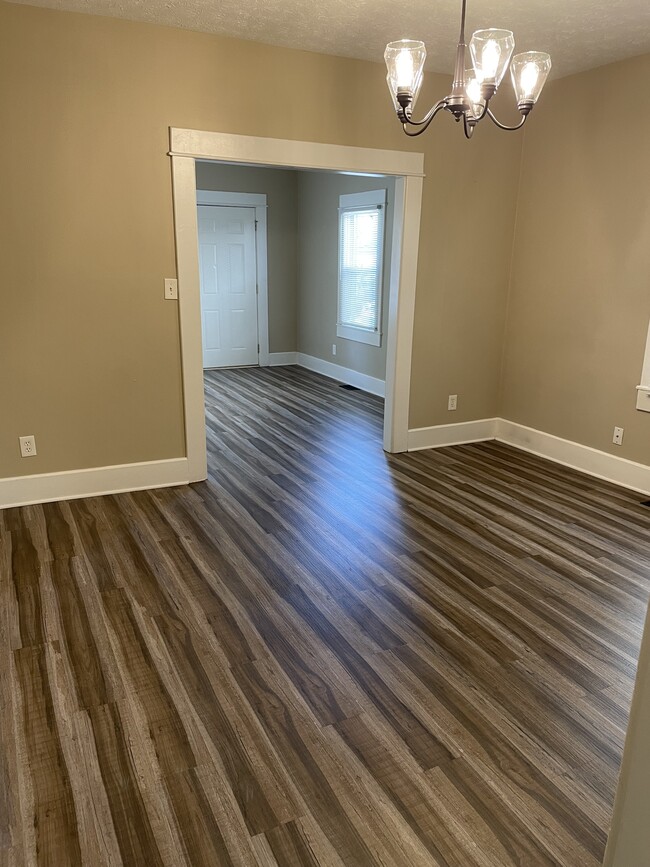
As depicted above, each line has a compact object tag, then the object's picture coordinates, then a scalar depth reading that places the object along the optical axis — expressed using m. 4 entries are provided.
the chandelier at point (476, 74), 2.38
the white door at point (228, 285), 7.82
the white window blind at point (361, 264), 6.52
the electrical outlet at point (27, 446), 3.66
